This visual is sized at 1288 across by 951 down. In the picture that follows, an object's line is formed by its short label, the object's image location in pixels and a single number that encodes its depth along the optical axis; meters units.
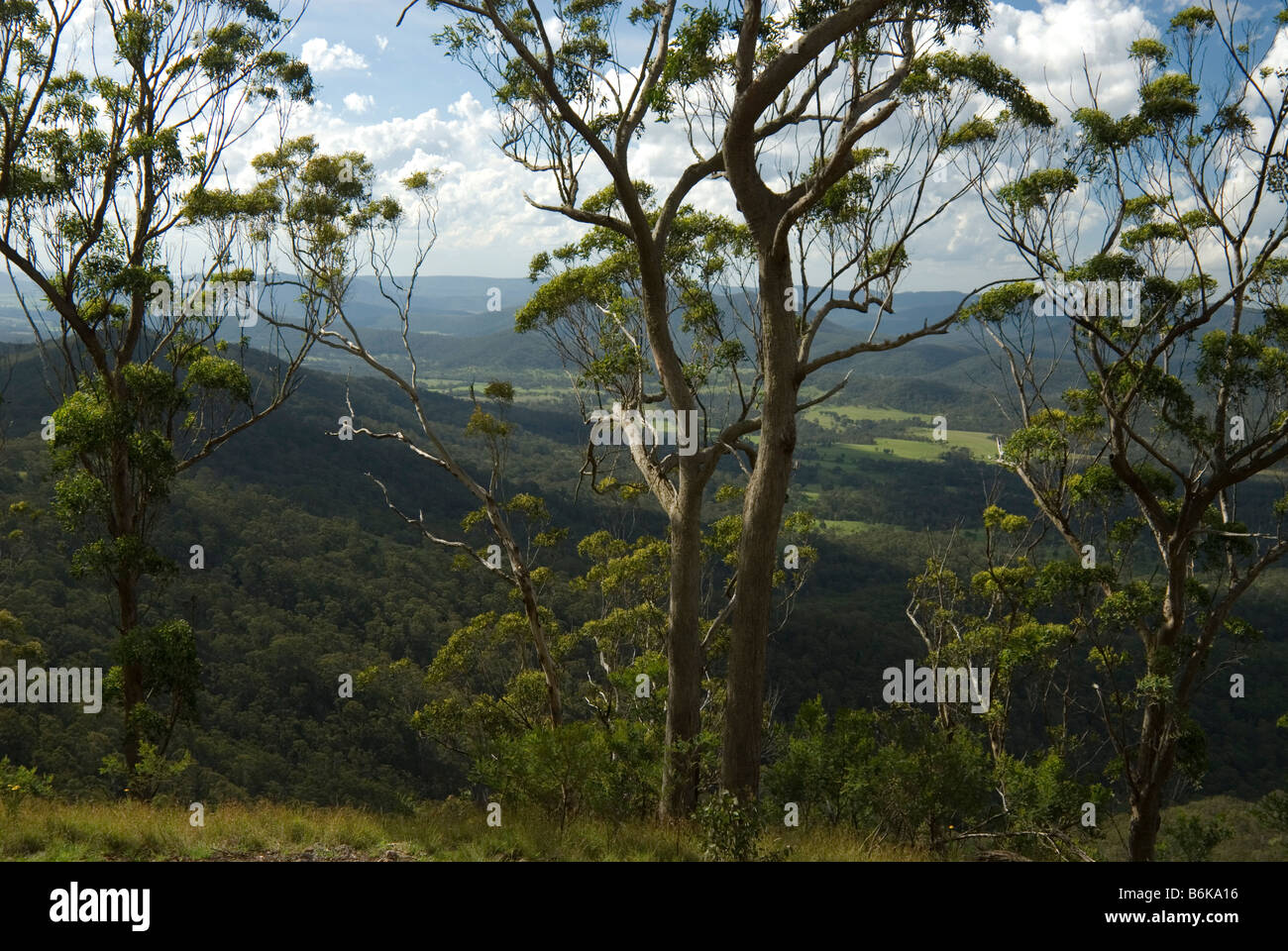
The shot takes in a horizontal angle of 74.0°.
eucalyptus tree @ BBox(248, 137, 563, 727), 13.10
